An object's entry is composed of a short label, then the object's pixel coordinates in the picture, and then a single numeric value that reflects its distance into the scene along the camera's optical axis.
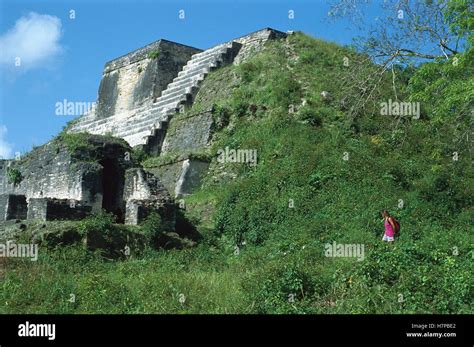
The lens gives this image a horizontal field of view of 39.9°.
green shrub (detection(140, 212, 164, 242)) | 14.53
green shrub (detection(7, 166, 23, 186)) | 20.02
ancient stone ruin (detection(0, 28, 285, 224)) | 16.17
